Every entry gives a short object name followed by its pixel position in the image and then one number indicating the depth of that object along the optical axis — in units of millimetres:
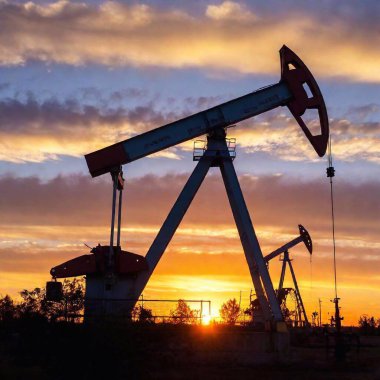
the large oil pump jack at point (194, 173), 22344
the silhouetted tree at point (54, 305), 19297
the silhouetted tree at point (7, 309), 19688
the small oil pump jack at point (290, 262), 42250
